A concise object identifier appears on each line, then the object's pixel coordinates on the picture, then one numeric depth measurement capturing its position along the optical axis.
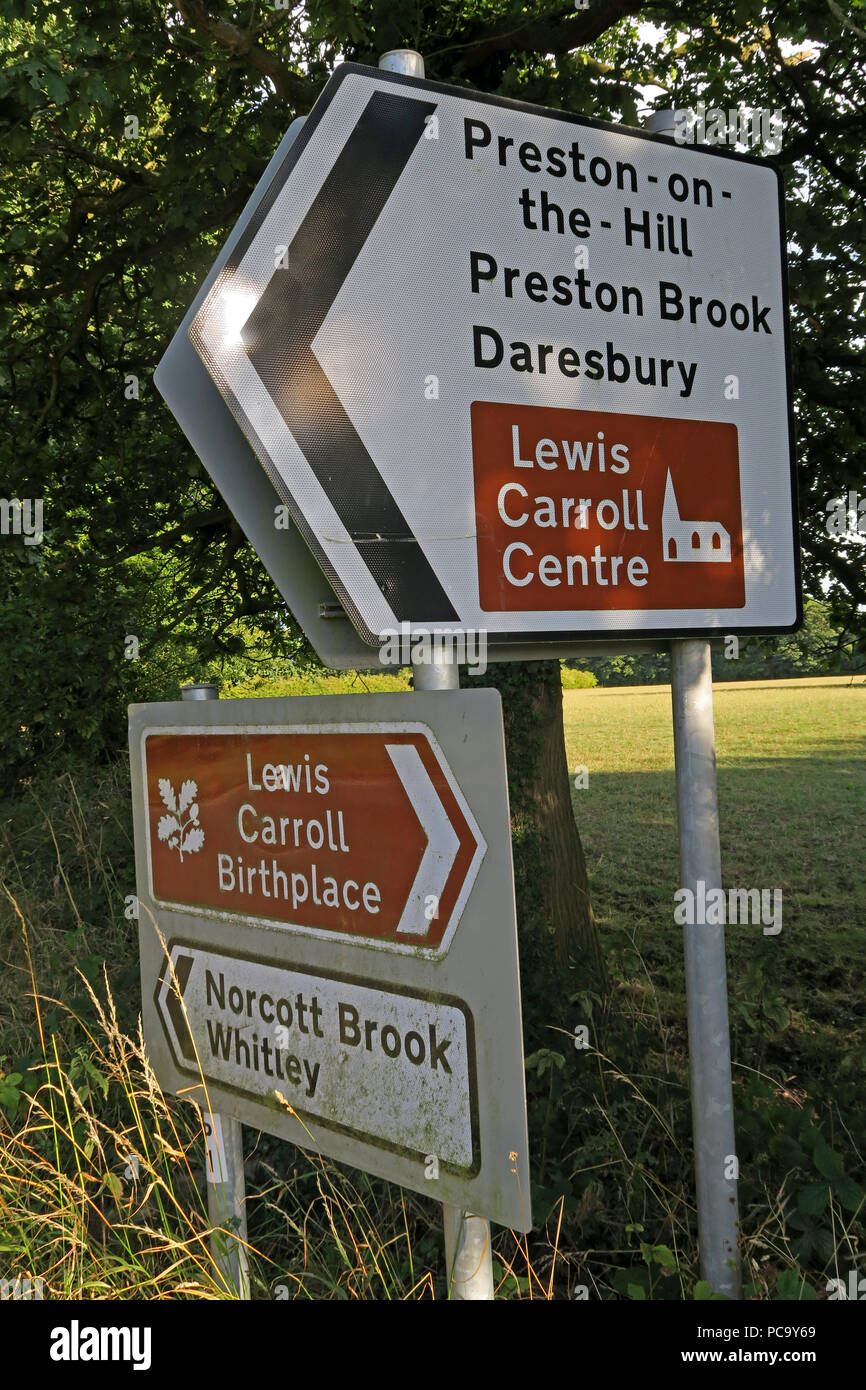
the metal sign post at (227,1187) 1.94
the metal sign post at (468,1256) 1.49
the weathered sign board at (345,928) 1.40
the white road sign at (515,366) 1.62
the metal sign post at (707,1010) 2.10
